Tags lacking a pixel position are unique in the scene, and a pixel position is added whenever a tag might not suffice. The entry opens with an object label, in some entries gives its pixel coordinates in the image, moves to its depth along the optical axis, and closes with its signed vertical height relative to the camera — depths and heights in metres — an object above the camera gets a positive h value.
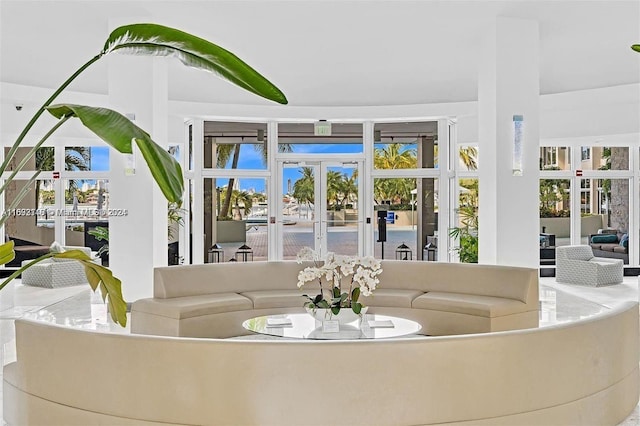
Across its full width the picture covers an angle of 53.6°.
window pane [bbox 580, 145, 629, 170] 12.70 +1.08
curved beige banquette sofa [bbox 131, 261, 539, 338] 5.89 -0.84
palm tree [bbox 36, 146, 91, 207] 12.65 +1.09
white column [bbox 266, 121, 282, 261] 12.05 +0.30
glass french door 12.07 +0.11
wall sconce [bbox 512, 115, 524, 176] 6.97 +0.77
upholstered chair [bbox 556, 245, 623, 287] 10.75 -0.96
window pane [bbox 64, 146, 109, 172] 12.65 +1.11
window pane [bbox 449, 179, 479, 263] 10.37 -0.07
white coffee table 5.09 -0.97
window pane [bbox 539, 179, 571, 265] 12.68 -0.04
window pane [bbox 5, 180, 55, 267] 12.74 -0.17
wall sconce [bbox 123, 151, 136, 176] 7.07 +0.53
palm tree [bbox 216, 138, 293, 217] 11.95 +1.02
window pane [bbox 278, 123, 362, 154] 12.08 +1.41
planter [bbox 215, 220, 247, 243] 11.95 -0.34
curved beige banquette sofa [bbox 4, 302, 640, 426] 2.95 -0.80
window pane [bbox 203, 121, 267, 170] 11.93 +1.27
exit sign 11.98 +1.60
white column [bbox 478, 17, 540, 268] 6.96 +0.75
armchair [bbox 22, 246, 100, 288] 10.68 -1.04
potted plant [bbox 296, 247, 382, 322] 5.23 -0.63
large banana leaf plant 2.36 +0.44
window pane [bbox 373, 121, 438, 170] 11.91 +1.27
